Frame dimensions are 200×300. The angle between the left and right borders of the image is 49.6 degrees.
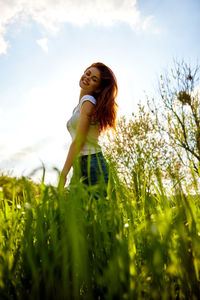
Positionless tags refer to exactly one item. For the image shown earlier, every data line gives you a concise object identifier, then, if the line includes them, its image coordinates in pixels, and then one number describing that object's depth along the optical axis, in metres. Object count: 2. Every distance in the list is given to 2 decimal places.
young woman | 2.25
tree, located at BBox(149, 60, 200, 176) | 11.27
